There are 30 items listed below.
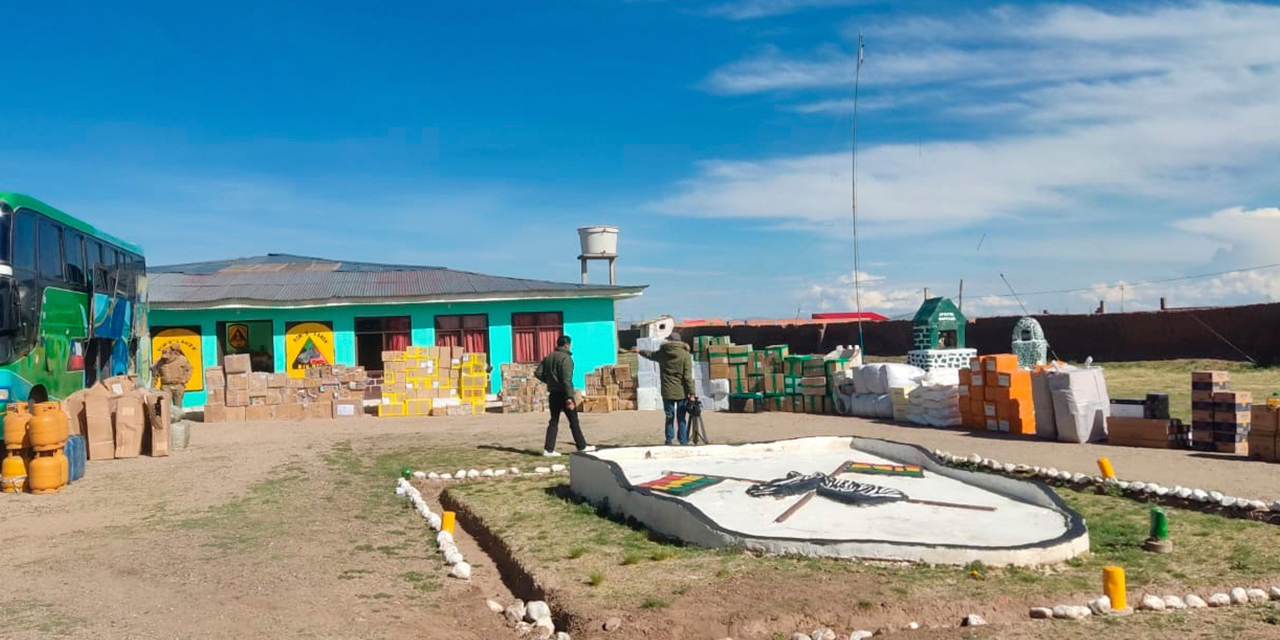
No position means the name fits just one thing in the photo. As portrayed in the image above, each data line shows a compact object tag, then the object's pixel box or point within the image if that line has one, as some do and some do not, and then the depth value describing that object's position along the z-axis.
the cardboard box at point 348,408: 22.44
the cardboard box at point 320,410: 22.19
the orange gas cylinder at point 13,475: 10.89
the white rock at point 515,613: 6.37
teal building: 25.50
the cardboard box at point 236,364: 21.39
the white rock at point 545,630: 6.04
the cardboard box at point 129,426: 14.22
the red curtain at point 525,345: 27.16
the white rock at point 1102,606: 5.65
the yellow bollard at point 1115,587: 5.67
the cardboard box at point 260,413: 21.60
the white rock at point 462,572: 7.45
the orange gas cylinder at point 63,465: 11.20
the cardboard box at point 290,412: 21.84
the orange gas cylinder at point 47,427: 10.89
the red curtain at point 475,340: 26.88
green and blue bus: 12.05
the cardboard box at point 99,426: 13.93
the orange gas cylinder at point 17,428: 10.96
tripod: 13.91
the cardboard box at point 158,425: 14.48
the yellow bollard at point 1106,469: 9.98
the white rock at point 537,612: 6.29
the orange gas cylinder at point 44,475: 10.93
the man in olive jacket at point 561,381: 13.16
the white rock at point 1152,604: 5.73
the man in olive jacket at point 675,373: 13.84
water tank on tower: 34.53
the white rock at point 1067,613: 5.58
